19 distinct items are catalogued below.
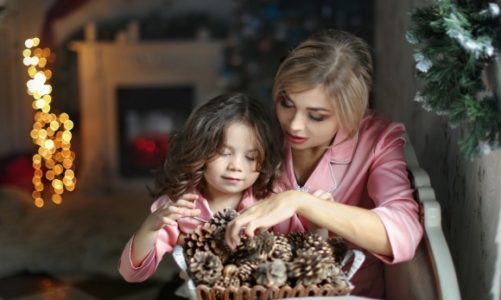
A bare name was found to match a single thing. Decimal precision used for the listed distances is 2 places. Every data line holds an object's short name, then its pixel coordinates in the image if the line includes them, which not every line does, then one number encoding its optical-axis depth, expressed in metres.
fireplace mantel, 4.69
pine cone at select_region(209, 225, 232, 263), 1.12
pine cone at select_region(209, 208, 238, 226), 1.16
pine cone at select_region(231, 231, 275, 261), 1.10
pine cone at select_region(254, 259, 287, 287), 1.05
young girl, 1.21
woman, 1.16
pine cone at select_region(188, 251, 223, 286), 1.06
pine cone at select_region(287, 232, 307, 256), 1.15
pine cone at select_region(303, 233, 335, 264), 1.10
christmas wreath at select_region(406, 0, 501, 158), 1.02
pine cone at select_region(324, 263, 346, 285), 1.08
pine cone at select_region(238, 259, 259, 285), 1.08
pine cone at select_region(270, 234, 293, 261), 1.11
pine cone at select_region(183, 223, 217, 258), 1.13
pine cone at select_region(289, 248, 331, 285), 1.06
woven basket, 1.05
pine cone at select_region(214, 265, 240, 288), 1.06
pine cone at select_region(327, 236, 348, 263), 1.19
